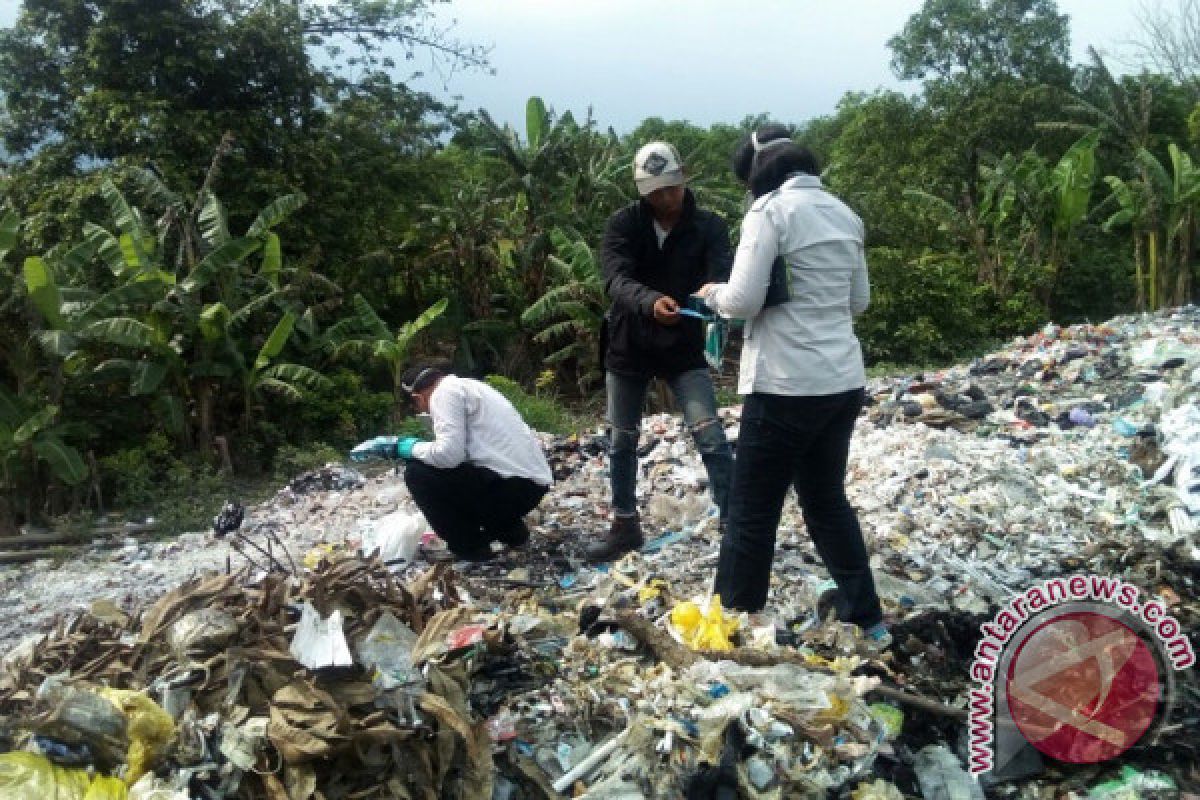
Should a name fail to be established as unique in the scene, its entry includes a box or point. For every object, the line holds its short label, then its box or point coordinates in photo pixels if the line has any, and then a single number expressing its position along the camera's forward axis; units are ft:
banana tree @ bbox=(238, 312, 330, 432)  26.27
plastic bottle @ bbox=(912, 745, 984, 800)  9.16
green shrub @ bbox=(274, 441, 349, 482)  26.63
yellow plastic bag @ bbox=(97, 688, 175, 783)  7.71
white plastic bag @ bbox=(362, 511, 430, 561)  14.40
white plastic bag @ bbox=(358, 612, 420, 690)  8.41
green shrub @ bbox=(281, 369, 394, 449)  29.27
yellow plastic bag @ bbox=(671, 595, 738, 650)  10.32
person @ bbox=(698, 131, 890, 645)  10.25
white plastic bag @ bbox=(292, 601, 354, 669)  8.26
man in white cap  13.74
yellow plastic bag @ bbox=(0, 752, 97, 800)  7.29
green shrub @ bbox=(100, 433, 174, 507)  23.80
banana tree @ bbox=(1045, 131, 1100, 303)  48.03
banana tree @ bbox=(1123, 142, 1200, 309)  48.01
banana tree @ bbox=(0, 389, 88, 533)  21.53
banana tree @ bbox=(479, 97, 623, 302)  39.42
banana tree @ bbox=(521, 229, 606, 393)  33.27
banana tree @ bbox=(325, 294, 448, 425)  30.63
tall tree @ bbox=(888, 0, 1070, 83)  69.36
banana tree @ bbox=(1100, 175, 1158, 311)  49.21
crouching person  13.60
